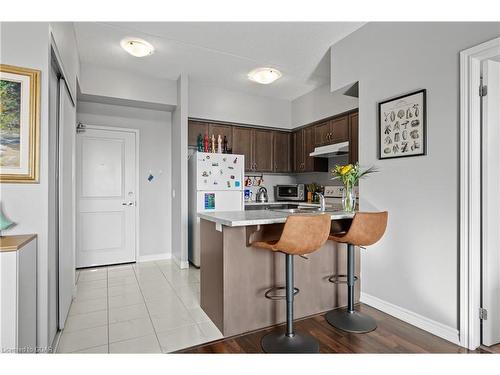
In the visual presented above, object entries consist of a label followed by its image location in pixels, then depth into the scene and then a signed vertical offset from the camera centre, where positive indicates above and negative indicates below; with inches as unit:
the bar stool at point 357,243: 86.2 -18.1
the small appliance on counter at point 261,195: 196.3 -5.7
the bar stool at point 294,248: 71.9 -16.7
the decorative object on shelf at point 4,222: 59.9 -7.9
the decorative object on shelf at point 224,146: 175.6 +26.8
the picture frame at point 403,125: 86.5 +21.3
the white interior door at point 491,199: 73.6 -3.2
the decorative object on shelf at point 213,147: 166.9 +25.2
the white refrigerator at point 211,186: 152.0 +0.6
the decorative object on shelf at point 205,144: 166.7 +26.3
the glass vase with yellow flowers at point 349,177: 102.8 +3.9
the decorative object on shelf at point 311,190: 189.6 -2.0
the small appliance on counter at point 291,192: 192.2 -3.5
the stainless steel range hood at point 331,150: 145.7 +21.0
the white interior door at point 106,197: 156.6 -5.8
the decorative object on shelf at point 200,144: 167.0 +26.7
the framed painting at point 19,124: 61.1 +14.5
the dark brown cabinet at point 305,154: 179.9 +23.3
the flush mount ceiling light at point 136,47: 118.9 +63.2
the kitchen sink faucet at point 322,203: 109.8 -6.4
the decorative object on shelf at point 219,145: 168.1 +26.1
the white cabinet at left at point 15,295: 51.6 -21.4
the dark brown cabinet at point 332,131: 150.6 +33.3
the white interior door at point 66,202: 86.7 -5.3
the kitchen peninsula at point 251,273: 83.0 -29.1
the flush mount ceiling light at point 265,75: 149.2 +63.2
